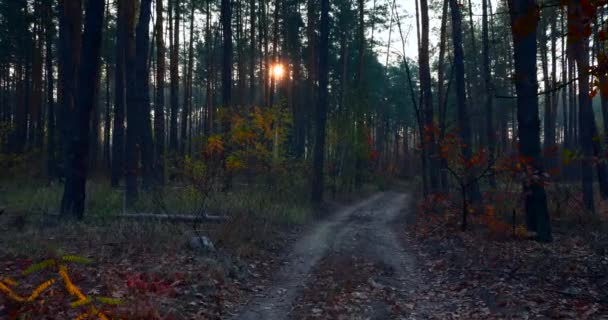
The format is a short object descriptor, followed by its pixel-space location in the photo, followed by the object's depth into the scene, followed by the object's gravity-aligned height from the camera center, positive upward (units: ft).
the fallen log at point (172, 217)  39.73 -3.87
